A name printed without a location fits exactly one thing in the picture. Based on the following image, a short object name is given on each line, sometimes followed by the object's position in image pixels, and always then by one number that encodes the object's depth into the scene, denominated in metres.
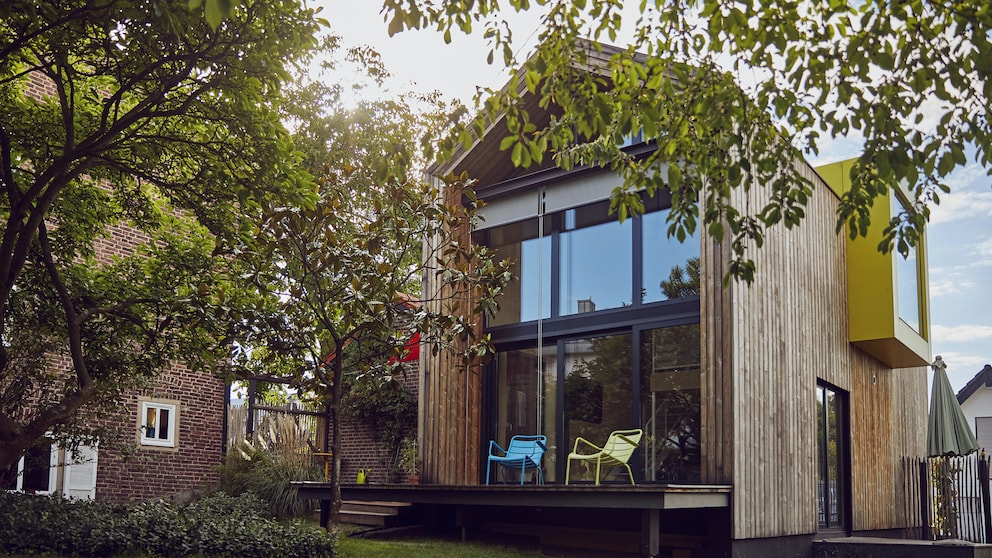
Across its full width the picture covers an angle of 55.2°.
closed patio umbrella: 13.75
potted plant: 14.99
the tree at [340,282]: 8.45
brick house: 14.41
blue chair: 11.02
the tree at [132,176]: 7.02
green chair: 10.00
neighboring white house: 23.34
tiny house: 9.61
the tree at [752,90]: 4.83
